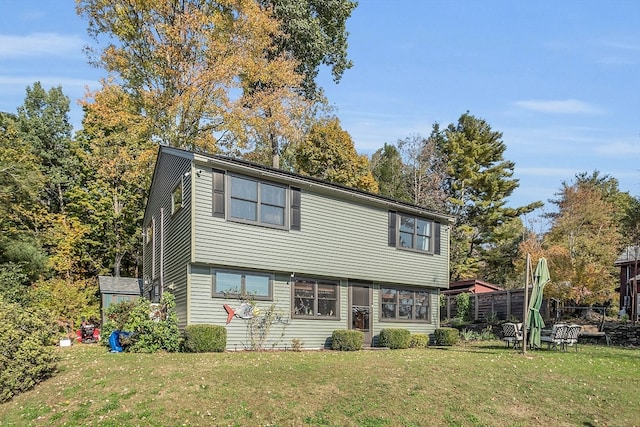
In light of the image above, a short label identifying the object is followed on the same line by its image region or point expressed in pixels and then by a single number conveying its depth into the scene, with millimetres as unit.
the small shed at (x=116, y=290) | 23609
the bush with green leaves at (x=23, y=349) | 10516
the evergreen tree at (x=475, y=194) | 39634
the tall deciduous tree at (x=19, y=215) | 23359
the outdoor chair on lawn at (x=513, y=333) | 16989
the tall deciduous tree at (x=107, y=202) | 31219
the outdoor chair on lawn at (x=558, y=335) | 16375
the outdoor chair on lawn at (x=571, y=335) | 16438
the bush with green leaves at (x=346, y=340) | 16938
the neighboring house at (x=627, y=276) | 32781
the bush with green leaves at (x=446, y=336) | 20469
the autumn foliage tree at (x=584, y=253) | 24797
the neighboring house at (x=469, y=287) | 32969
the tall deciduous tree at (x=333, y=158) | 32094
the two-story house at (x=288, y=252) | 15297
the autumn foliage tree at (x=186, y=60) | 24328
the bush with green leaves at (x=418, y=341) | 19578
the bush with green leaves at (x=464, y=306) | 29406
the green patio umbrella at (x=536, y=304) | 15570
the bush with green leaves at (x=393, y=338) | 18547
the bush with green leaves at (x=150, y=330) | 14289
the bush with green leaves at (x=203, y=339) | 14039
